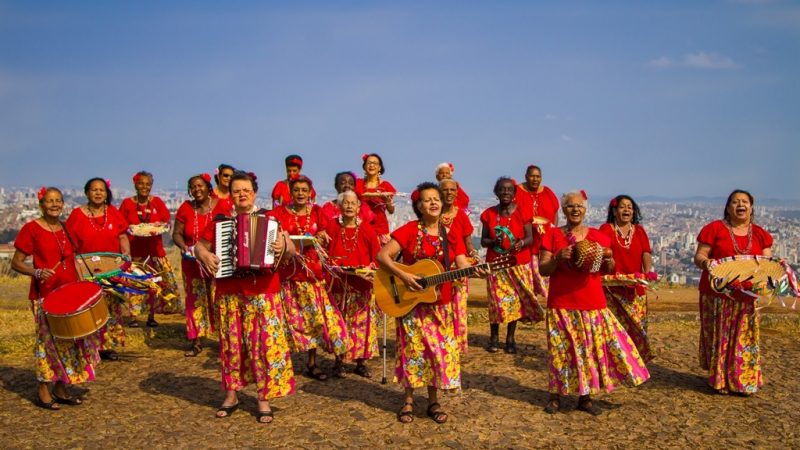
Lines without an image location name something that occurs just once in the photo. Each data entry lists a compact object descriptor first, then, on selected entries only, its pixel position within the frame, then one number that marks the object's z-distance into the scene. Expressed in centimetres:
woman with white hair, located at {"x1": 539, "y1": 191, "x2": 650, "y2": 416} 632
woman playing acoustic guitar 616
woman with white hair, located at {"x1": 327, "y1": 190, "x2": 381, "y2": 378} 779
